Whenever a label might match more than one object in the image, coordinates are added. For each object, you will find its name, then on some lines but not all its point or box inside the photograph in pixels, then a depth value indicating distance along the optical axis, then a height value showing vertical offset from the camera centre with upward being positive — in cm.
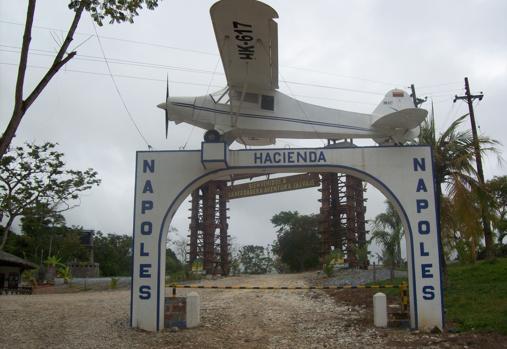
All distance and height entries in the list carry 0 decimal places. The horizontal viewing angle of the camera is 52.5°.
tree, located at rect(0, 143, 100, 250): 2480 +366
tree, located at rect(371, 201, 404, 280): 1895 +92
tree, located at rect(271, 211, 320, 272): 4278 +132
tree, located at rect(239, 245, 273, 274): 5250 -5
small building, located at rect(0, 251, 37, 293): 2416 -43
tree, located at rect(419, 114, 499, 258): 1327 +253
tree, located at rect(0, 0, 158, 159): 733 +288
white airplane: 1230 +360
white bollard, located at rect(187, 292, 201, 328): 1164 -110
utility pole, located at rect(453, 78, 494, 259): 1341 +270
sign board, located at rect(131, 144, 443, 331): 1130 +156
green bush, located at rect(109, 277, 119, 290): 2250 -105
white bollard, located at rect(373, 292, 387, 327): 1122 -110
